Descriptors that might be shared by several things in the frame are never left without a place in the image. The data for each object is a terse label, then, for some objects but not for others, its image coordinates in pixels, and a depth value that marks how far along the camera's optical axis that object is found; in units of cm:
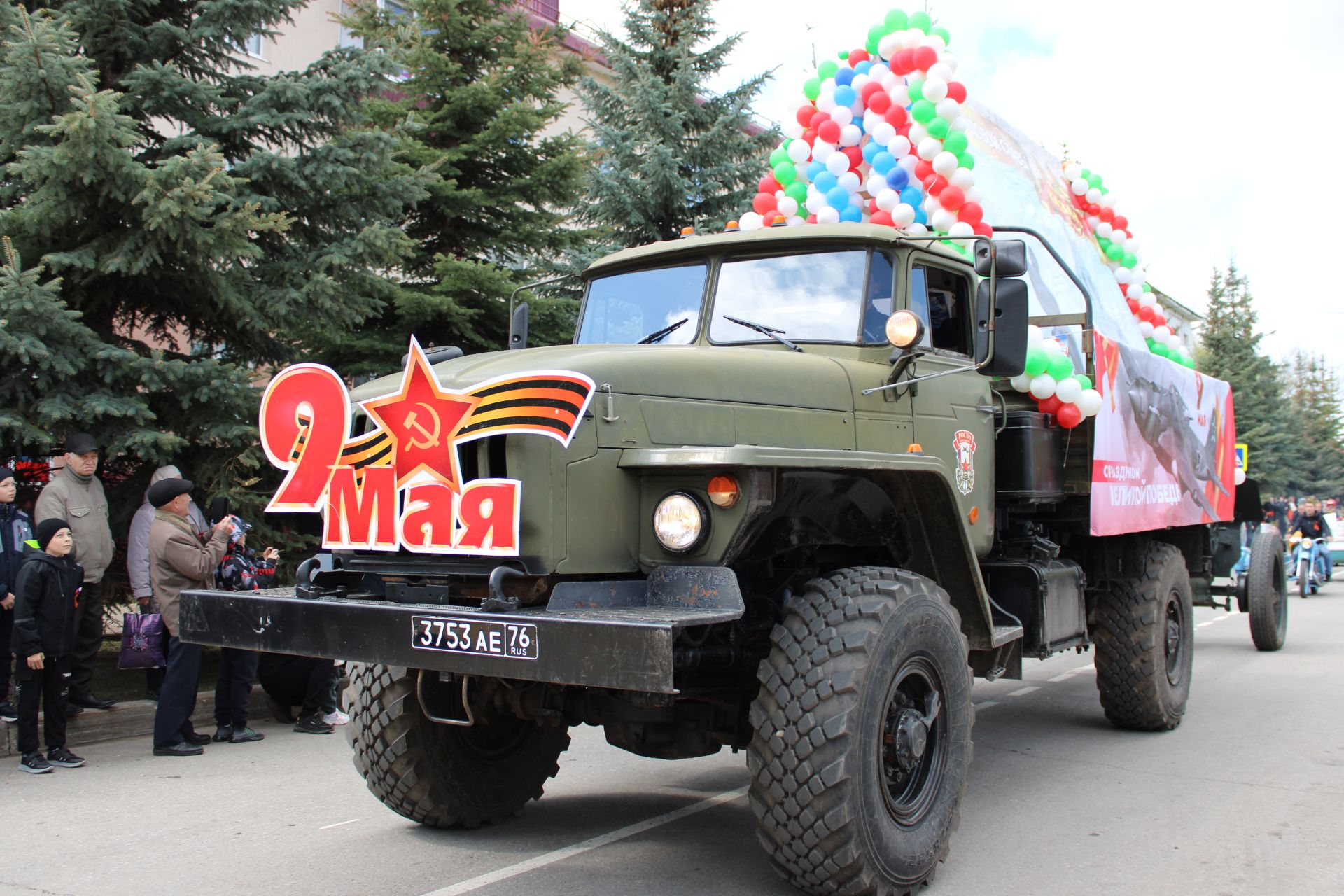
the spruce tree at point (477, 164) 1252
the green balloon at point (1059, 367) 655
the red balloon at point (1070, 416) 661
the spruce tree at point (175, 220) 808
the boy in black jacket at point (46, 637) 664
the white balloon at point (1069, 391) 654
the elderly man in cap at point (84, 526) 773
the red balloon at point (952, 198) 706
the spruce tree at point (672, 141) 1466
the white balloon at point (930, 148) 719
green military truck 391
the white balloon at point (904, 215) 712
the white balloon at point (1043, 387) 652
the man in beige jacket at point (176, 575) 723
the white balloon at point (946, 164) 705
